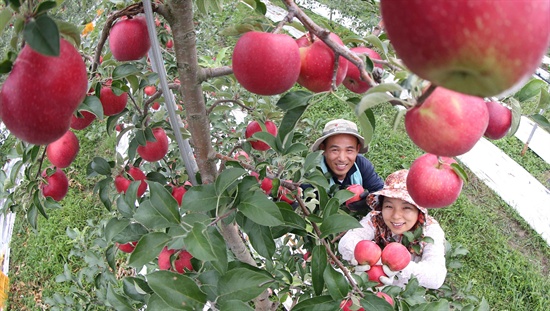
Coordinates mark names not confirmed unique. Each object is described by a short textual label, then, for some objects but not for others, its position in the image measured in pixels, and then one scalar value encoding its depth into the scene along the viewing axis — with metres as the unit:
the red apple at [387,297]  0.96
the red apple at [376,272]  1.42
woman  1.64
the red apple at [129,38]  0.79
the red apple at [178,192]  1.06
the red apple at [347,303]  0.77
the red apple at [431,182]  0.77
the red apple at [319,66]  0.60
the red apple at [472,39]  0.24
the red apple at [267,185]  1.25
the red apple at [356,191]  1.89
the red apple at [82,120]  0.80
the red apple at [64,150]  0.92
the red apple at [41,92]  0.45
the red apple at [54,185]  1.02
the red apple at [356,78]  0.66
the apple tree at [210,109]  0.25
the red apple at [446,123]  0.49
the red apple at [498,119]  0.67
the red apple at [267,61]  0.59
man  2.10
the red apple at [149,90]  1.93
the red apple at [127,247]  1.09
